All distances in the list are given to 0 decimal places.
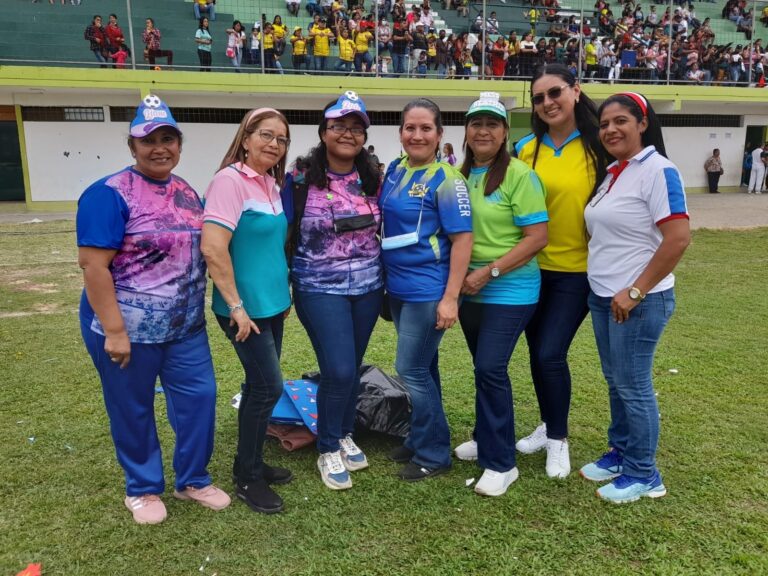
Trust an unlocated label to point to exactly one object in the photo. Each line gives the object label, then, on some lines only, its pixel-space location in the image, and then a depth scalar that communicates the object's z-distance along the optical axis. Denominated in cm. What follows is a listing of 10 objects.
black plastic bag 370
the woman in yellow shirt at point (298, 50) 1841
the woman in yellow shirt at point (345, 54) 1855
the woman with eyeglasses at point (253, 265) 275
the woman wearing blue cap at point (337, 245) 306
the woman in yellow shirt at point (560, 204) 311
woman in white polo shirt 273
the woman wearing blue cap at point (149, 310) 263
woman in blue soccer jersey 301
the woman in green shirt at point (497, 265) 300
